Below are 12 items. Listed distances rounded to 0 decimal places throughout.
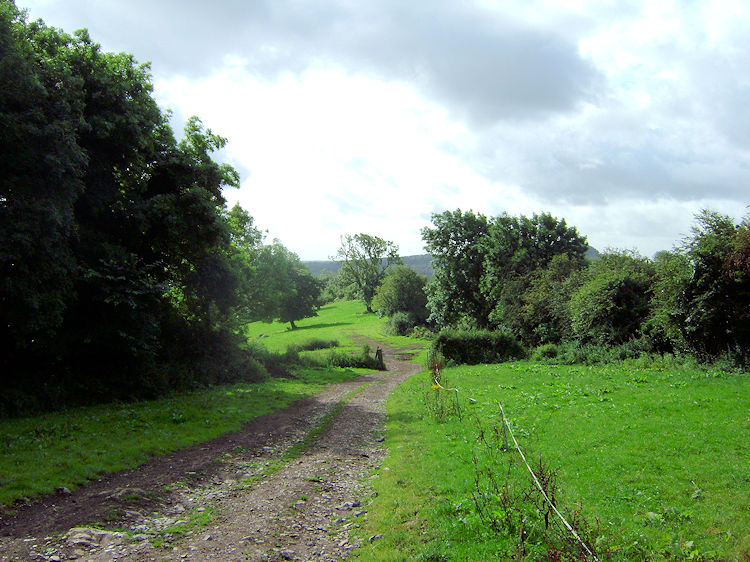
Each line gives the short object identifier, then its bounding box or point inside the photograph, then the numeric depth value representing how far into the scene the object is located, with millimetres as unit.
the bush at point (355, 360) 41750
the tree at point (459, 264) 52406
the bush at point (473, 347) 39812
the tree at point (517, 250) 45375
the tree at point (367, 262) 109500
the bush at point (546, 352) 35625
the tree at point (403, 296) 81188
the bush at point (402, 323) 76500
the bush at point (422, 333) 68894
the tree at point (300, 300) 86625
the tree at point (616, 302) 30344
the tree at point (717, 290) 21938
